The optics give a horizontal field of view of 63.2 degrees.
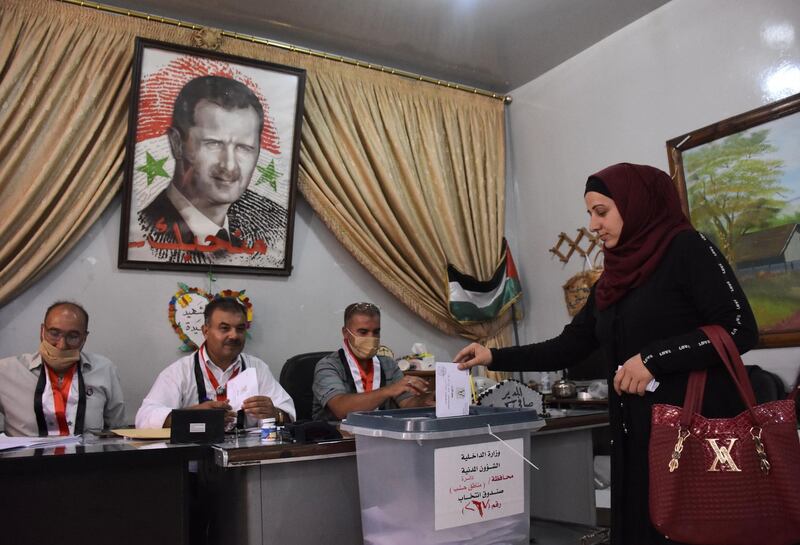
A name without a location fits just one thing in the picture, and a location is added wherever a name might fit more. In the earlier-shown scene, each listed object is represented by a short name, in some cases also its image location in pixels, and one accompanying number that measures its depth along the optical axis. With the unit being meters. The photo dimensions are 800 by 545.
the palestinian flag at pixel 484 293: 4.59
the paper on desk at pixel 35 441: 2.01
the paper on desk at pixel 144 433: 2.13
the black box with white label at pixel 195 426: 1.98
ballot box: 1.62
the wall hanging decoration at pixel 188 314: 3.81
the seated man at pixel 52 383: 2.97
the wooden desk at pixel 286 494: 1.79
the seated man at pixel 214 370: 2.92
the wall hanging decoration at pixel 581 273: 4.43
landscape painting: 3.35
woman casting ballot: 1.61
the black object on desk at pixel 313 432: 1.98
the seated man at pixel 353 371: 3.03
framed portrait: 3.71
